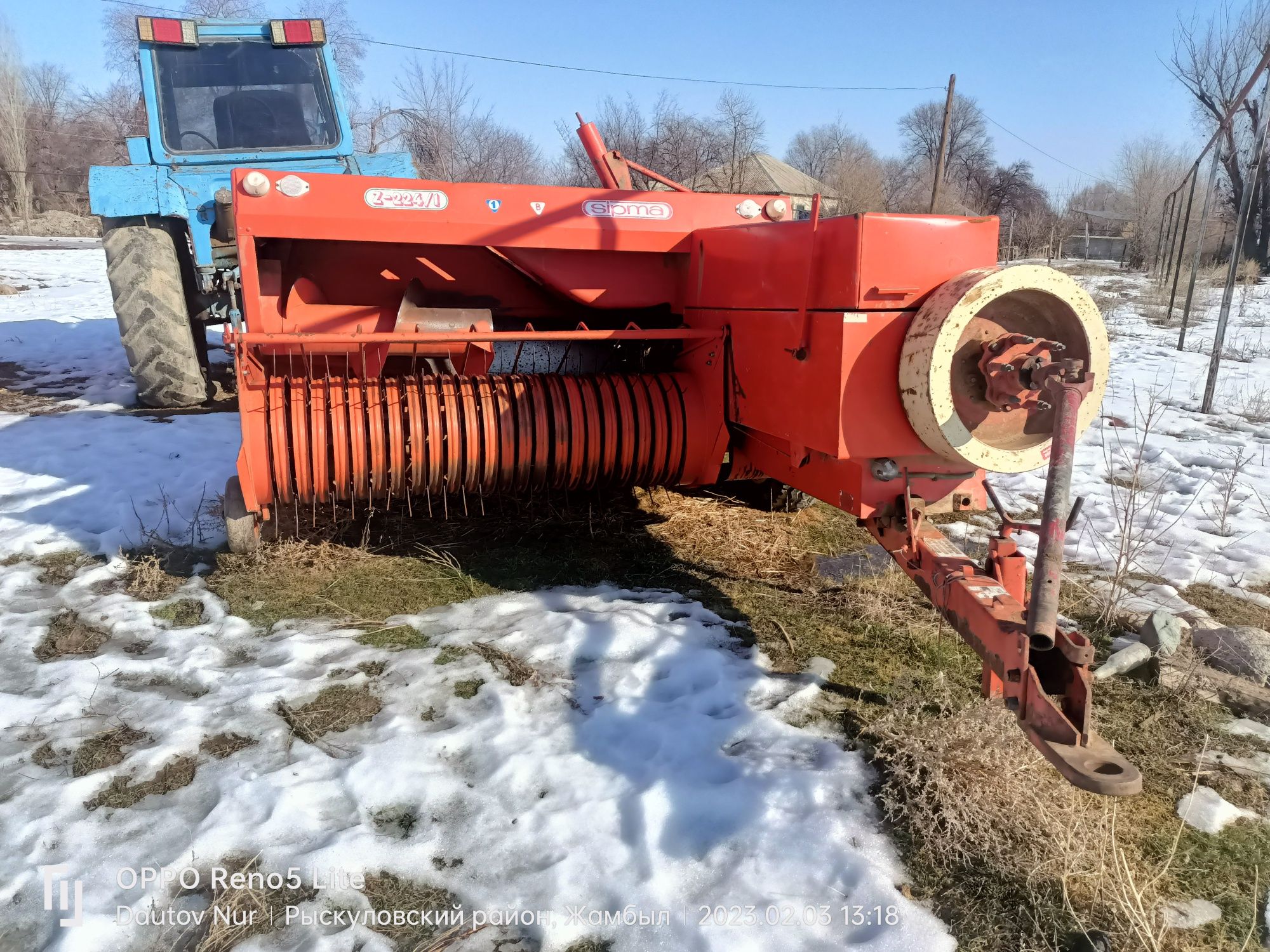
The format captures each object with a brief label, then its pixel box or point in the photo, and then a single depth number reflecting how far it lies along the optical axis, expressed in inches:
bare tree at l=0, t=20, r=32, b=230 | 1346.0
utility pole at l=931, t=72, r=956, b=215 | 708.0
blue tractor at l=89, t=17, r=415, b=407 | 226.2
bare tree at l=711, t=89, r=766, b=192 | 1007.6
